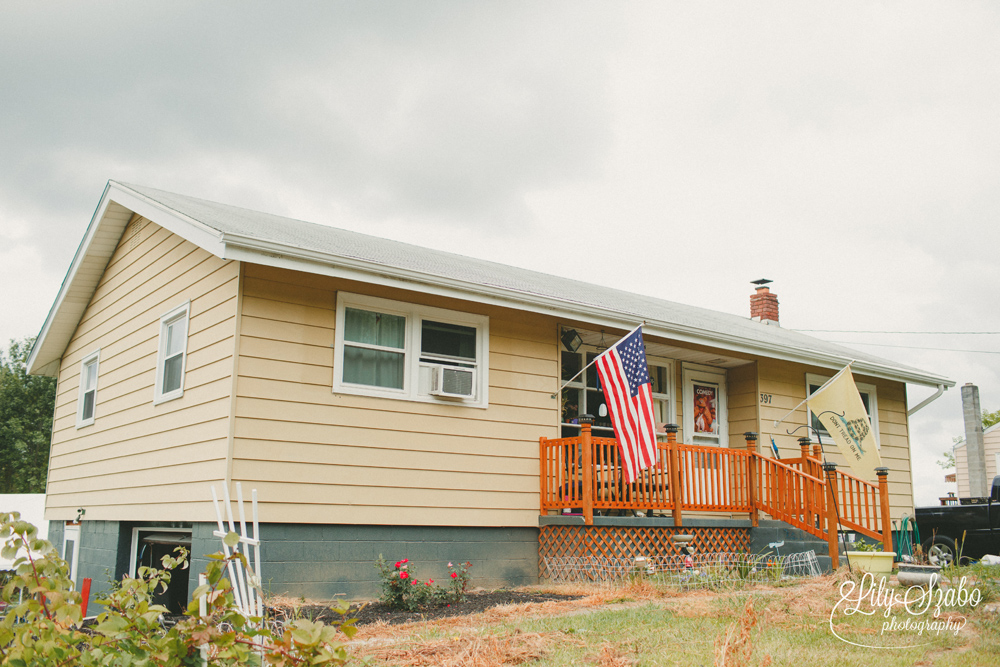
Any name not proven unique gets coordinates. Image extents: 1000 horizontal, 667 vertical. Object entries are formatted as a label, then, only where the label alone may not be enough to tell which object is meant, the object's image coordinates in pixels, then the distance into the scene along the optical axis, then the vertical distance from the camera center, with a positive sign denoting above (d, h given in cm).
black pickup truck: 1256 -50
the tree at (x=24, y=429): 3186 +220
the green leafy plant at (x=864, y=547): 988 -64
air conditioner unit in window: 941 +127
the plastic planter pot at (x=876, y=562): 897 -74
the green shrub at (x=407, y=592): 793 -101
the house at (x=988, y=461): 2821 +131
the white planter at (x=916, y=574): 711 -69
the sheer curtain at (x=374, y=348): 908 +159
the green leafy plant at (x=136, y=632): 317 -58
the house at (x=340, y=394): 838 +117
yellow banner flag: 1128 +107
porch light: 1109 +210
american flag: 947 +110
